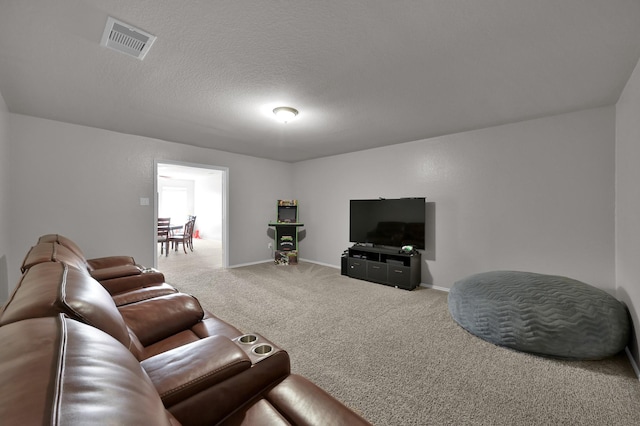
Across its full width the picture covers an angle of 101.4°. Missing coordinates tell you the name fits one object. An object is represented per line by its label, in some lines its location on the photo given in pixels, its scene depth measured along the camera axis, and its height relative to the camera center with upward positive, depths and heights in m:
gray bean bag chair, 2.23 -0.94
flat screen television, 4.34 -0.15
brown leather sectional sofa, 0.44 -0.39
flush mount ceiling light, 3.11 +1.21
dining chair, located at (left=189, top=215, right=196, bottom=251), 7.93 -0.77
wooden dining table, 6.96 -0.45
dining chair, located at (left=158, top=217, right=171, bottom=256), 6.97 -0.52
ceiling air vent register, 1.76 +1.25
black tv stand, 4.22 -0.90
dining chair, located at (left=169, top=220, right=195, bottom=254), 7.50 -0.69
